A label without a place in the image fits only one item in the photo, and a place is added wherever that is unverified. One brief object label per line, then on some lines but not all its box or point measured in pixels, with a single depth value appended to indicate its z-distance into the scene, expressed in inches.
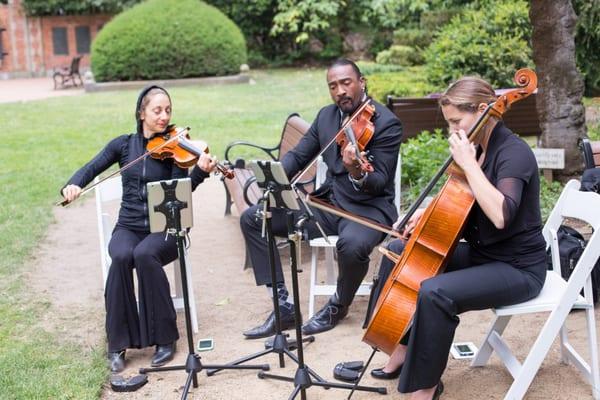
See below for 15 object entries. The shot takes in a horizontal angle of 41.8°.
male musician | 171.0
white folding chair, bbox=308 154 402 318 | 179.8
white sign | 246.8
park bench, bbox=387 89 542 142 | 310.3
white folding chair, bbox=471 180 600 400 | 130.6
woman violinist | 165.5
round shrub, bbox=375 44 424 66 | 677.3
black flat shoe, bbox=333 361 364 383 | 152.3
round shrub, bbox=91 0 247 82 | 753.6
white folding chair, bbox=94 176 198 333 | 184.2
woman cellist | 127.0
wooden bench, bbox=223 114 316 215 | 223.6
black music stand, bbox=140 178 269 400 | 143.2
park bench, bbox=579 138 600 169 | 193.0
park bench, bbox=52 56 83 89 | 815.1
